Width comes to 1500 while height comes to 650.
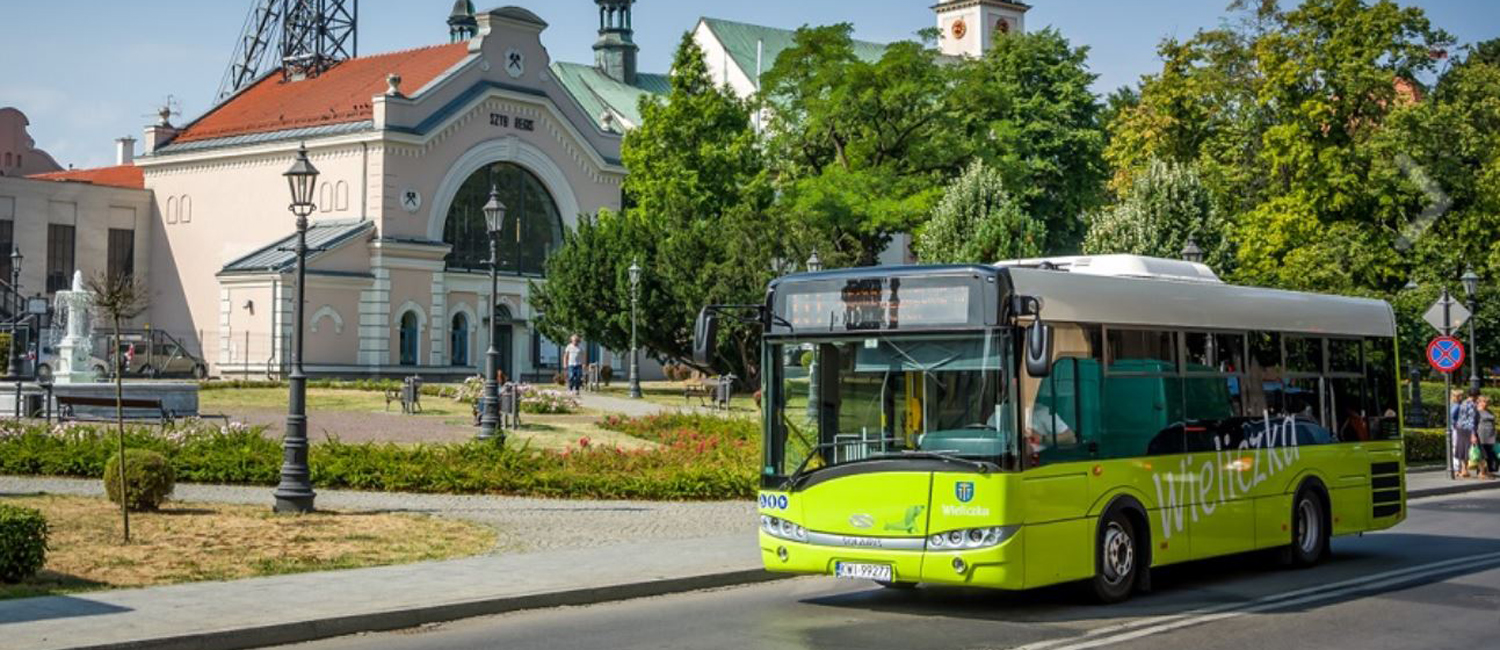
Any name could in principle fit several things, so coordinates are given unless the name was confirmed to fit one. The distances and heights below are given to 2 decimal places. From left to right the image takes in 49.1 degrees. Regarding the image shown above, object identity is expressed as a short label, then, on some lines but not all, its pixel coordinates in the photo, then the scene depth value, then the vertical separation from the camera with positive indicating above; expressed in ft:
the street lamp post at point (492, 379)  94.02 +1.64
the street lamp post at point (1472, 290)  119.03 +8.41
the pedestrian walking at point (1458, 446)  107.86 -2.68
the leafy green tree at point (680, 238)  175.52 +18.84
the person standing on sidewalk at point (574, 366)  159.74 +4.06
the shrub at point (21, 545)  44.32 -3.67
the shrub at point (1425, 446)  122.21 -3.04
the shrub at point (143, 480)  61.11 -2.64
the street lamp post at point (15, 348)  155.63 +6.03
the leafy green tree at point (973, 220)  170.91 +19.70
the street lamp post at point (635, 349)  162.81 +6.10
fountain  131.54 +5.02
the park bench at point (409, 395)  125.49 +1.02
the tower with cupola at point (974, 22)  341.21 +80.87
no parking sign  105.19 +3.30
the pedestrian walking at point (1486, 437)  108.27 -2.13
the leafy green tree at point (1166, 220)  159.02 +18.12
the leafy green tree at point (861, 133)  193.47 +33.55
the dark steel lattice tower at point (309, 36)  238.27 +55.29
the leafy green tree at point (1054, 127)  234.38 +40.09
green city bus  42.42 -0.51
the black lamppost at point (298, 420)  64.69 -0.46
